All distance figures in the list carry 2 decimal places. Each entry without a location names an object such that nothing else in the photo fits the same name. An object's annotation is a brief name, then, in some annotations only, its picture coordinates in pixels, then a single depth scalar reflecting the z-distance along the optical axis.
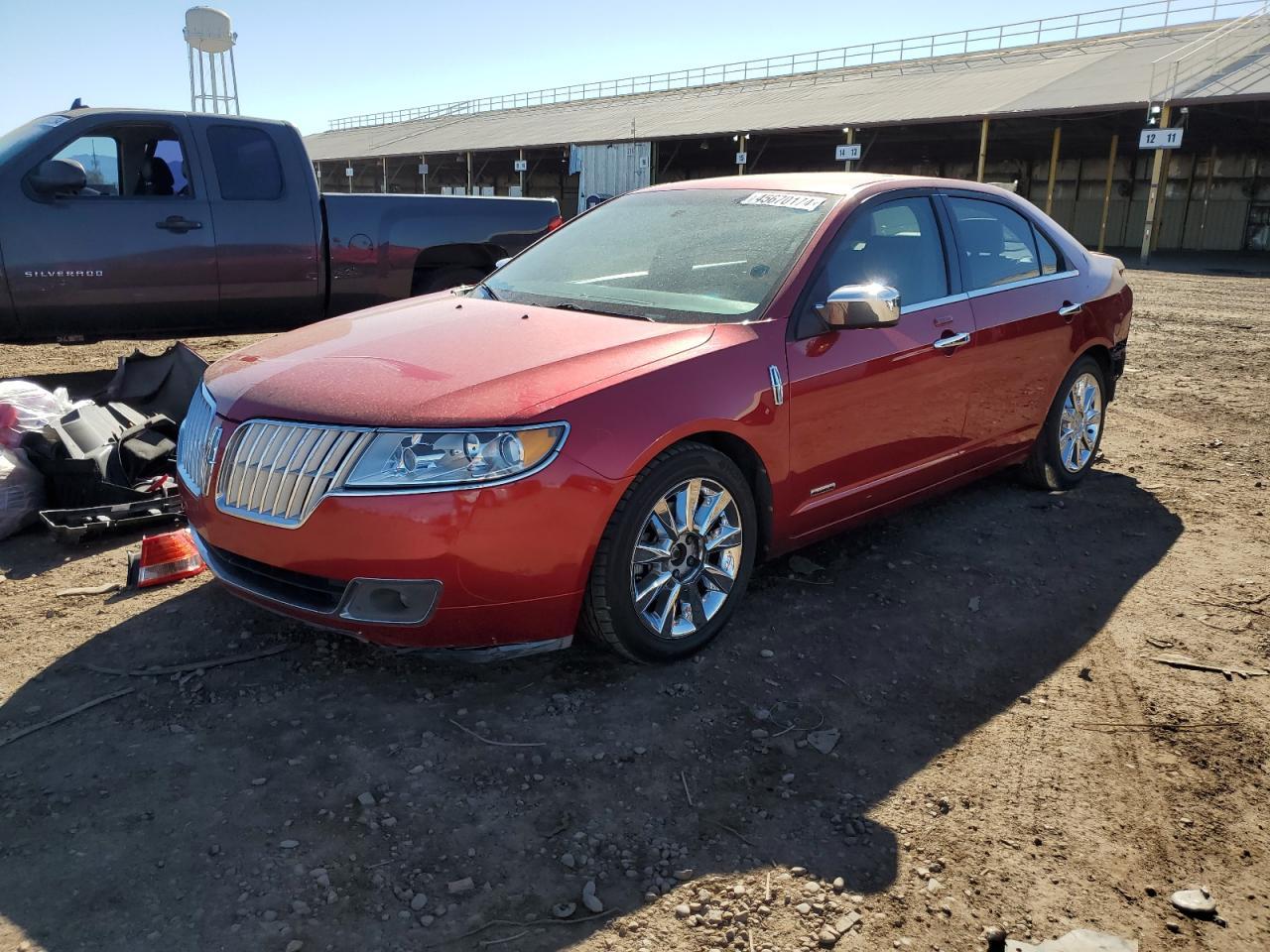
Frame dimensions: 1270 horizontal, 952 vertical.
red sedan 3.06
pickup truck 6.52
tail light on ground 4.20
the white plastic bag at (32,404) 5.03
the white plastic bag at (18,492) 4.65
